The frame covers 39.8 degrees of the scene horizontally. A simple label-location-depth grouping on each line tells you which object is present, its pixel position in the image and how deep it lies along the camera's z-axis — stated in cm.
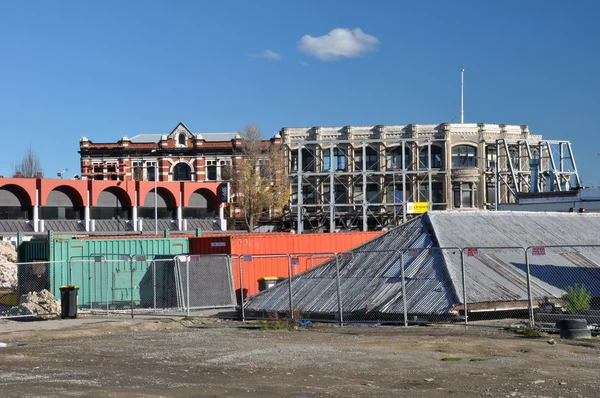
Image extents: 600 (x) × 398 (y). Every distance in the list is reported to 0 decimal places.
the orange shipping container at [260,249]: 3441
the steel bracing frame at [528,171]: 6306
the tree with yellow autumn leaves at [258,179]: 8469
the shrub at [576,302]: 2091
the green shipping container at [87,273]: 3191
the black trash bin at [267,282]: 3056
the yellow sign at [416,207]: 8069
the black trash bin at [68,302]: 2806
